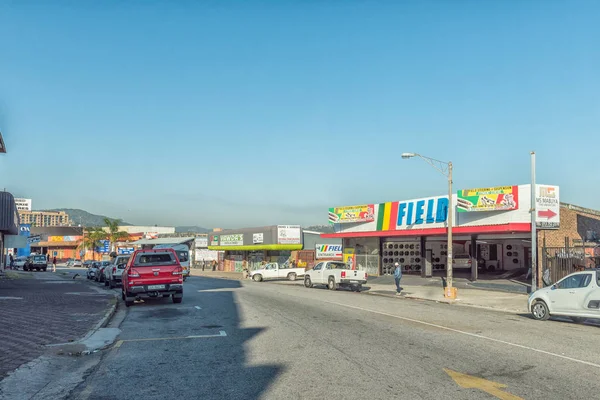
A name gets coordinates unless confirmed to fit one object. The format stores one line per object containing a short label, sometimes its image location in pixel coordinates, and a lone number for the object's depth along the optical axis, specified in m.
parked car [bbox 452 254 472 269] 45.31
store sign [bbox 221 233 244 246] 62.38
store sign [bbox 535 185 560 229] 28.53
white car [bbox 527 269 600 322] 15.75
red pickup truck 19.53
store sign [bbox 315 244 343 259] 48.44
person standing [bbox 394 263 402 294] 29.69
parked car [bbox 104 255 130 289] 31.55
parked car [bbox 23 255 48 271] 66.38
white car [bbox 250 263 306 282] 43.84
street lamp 26.81
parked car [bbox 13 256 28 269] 72.96
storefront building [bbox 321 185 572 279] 29.73
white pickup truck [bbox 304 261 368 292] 30.92
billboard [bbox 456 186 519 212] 29.91
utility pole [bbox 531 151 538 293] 25.42
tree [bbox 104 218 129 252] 93.06
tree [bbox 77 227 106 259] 95.44
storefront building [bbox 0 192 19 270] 39.41
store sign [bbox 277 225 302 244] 54.97
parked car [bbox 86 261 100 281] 42.69
